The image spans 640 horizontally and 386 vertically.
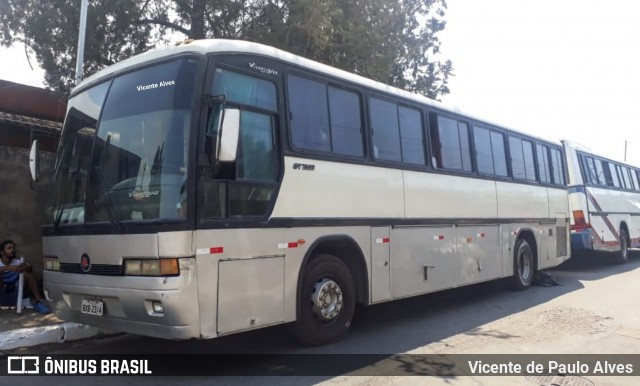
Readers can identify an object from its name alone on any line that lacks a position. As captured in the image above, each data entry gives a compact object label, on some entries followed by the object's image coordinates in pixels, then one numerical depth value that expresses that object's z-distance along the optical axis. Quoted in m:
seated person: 7.82
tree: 10.98
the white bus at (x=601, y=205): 14.21
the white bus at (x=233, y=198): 4.74
